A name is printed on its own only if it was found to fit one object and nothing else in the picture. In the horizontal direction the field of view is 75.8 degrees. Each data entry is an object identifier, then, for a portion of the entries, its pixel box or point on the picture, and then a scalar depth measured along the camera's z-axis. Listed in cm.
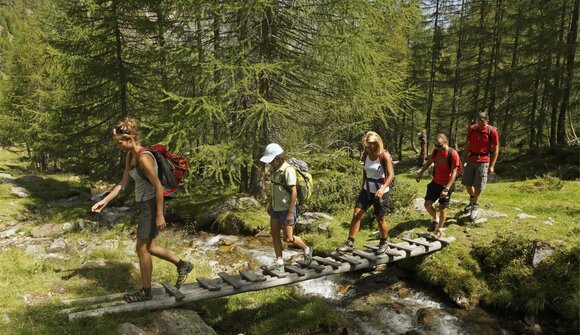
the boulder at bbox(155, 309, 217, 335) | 527
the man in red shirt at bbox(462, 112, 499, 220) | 860
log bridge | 548
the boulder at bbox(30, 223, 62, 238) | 1212
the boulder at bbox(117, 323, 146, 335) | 483
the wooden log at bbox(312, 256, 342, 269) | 705
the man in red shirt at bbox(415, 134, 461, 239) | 809
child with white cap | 609
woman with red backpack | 502
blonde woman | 684
